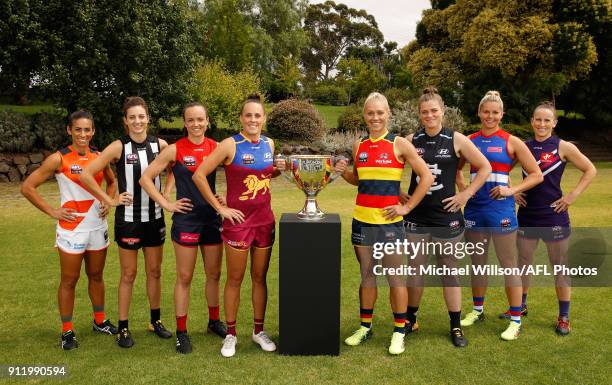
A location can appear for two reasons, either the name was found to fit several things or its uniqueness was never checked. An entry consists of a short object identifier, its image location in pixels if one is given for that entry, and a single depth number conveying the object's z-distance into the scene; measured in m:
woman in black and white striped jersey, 4.10
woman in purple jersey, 4.46
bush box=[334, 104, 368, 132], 24.34
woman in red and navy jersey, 4.01
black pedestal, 3.80
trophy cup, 3.82
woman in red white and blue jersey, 4.30
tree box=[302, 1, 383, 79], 64.38
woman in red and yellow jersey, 3.87
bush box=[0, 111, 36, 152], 16.83
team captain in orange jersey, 4.11
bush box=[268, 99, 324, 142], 22.48
